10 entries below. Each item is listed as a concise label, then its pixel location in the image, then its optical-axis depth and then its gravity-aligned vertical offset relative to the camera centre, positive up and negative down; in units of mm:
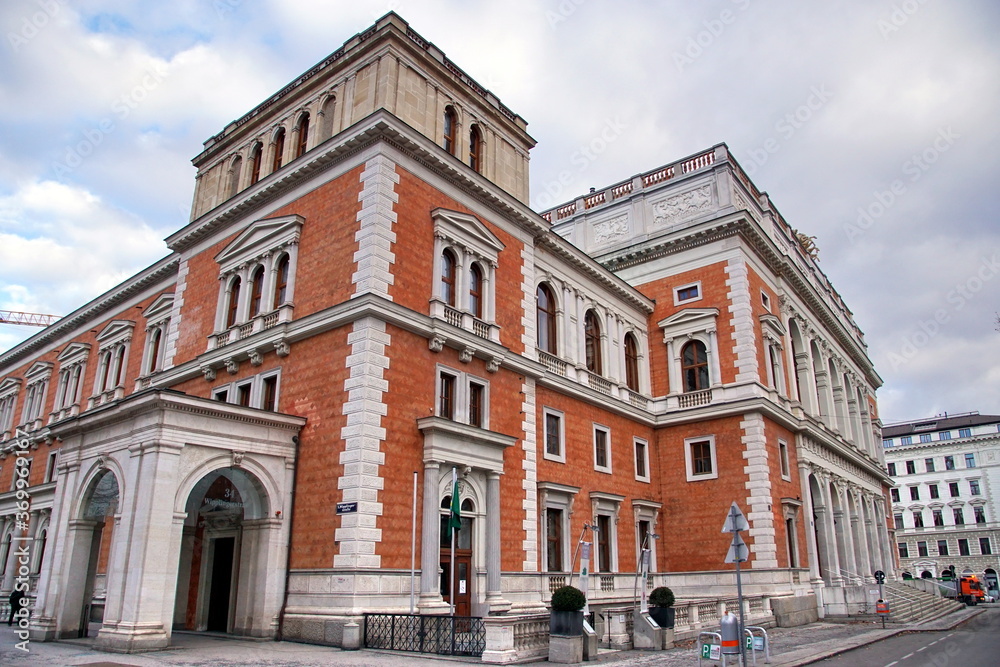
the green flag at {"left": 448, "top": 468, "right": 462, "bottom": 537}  21078 +1233
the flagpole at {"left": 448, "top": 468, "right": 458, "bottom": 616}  21367 +1885
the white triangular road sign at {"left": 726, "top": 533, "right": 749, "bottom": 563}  14959 +179
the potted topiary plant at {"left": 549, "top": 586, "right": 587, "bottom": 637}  17031 -1159
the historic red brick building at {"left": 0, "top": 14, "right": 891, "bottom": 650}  20328 +6065
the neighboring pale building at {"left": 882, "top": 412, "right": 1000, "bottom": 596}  81625 +7044
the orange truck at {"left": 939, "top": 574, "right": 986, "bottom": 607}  53825 -2098
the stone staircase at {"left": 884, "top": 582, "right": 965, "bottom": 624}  34794 -2310
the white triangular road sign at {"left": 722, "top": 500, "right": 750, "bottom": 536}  15133 +751
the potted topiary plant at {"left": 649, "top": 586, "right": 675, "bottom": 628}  20438 -1300
